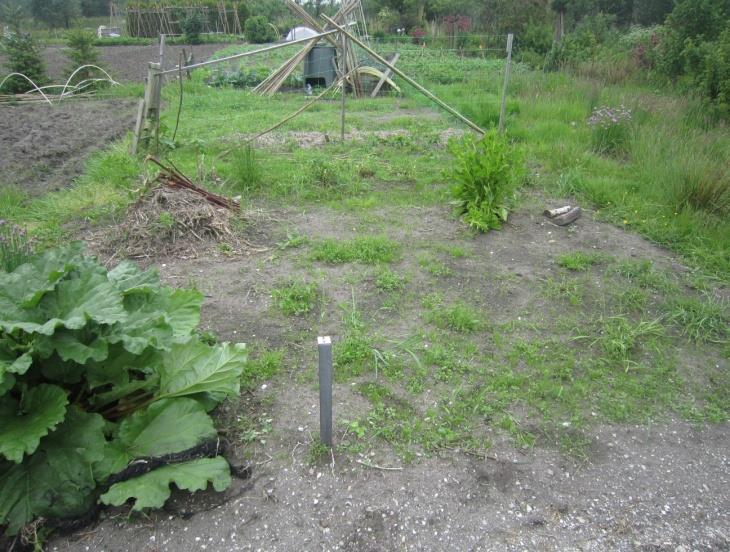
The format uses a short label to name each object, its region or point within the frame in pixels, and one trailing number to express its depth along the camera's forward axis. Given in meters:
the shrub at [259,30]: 26.38
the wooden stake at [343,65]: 7.15
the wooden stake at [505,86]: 6.45
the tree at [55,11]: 38.06
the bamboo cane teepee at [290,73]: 11.14
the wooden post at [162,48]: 5.73
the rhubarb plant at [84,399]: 2.11
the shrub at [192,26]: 27.13
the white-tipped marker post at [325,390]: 2.32
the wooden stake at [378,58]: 6.06
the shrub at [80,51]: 13.09
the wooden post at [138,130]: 5.97
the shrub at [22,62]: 12.27
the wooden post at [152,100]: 5.78
